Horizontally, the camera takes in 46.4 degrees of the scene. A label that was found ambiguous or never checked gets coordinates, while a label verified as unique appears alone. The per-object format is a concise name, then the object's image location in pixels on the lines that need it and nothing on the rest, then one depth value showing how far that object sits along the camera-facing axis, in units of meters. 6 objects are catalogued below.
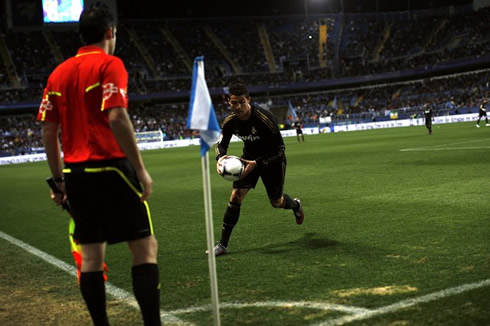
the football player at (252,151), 6.97
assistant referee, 3.54
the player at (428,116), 31.77
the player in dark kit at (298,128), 37.93
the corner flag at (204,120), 3.79
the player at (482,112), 35.71
